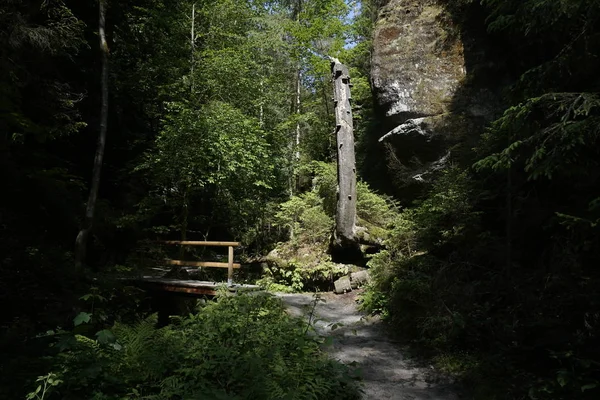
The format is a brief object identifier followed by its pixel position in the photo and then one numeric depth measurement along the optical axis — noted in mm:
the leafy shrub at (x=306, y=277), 10898
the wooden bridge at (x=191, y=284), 9477
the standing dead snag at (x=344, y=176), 11391
